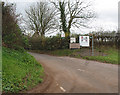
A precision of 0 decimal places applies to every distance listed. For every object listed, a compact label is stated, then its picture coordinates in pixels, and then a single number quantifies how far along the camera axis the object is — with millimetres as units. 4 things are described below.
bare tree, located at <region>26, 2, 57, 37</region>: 25781
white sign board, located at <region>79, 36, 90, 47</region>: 15352
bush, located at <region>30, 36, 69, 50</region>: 19625
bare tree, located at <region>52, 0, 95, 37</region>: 22548
